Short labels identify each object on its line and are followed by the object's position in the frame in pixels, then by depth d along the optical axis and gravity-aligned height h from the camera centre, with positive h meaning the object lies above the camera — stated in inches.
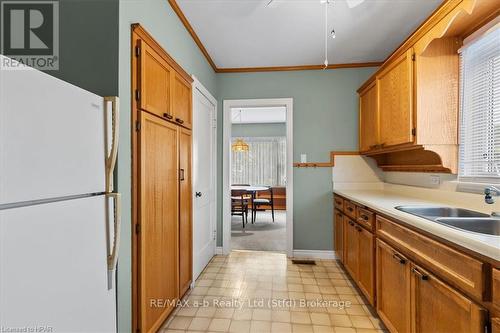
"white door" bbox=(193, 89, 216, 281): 108.7 -7.3
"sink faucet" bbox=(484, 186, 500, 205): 60.8 -6.7
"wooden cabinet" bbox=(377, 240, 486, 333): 41.3 -27.2
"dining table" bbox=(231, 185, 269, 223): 225.5 -20.8
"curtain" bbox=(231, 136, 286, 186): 306.2 +3.8
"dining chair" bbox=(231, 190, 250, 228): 214.2 -31.4
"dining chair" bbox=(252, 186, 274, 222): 230.7 -33.9
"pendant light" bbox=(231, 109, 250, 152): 260.1 +20.4
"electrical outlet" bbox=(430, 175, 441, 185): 90.2 -5.1
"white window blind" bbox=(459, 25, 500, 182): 70.4 +16.5
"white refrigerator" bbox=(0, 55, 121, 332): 29.3 -5.6
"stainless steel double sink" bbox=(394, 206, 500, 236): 58.1 -13.2
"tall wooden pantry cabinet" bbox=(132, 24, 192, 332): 61.8 -4.3
